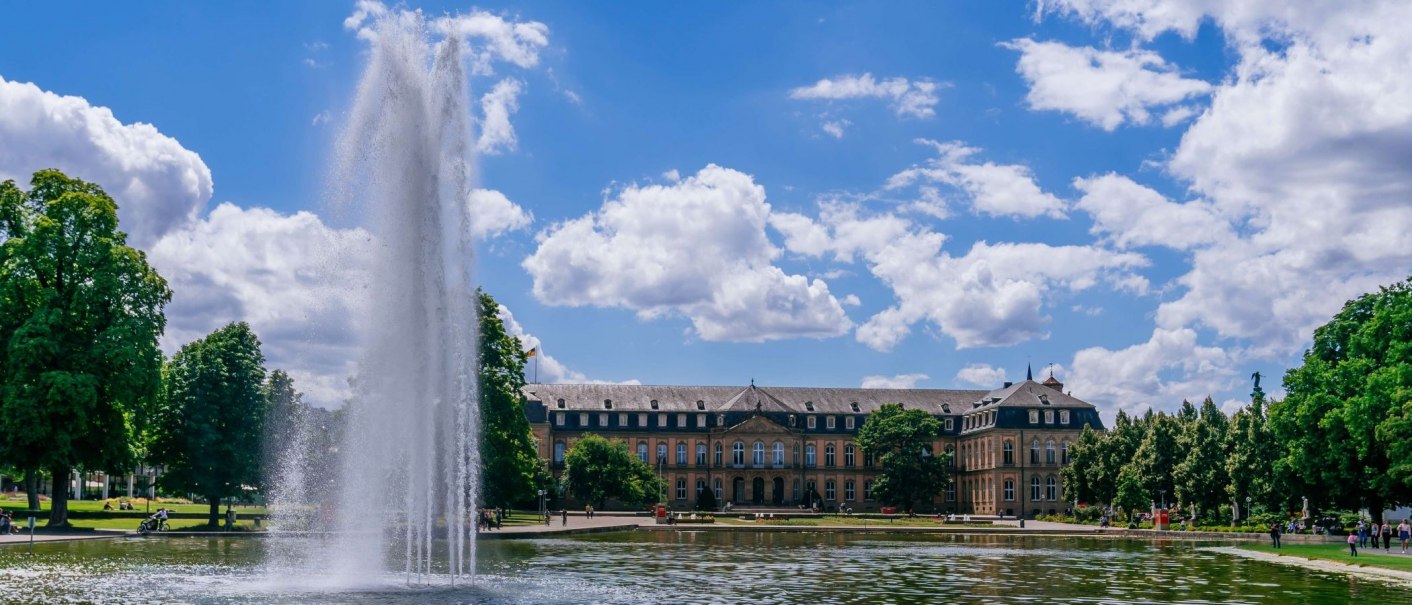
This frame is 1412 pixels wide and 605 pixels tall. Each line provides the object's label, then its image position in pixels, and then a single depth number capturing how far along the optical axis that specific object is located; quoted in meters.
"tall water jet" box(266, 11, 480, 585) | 32.38
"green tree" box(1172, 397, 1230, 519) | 84.25
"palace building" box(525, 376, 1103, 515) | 131.12
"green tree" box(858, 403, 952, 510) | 117.31
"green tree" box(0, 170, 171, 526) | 53.38
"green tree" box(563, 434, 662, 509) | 101.12
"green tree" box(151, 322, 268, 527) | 63.28
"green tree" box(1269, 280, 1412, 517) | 55.59
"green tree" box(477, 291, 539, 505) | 66.38
